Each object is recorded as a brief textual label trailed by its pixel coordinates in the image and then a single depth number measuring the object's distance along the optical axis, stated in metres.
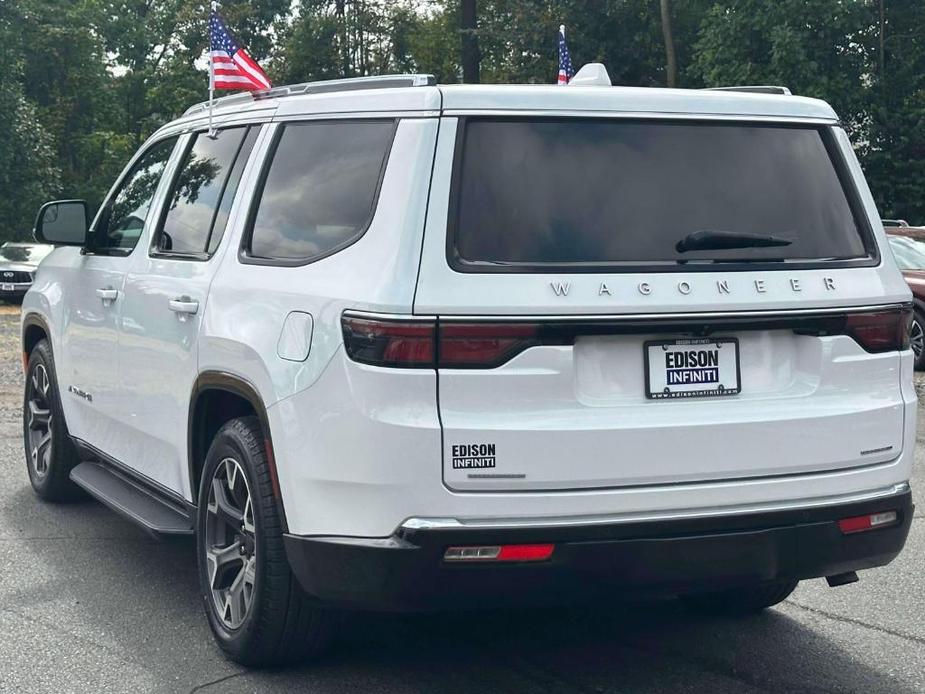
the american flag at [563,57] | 12.07
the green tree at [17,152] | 40.31
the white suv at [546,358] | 3.70
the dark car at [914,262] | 14.57
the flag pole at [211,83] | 5.31
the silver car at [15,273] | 25.98
